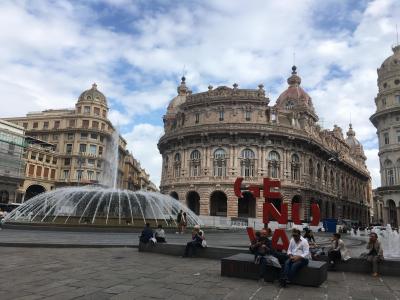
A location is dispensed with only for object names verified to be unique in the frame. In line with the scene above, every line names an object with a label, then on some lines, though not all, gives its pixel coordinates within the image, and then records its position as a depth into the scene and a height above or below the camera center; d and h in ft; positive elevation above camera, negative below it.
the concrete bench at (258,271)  24.95 -3.37
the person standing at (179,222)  70.63 -0.35
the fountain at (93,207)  74.13 +2.20
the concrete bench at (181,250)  36.14 -3.06
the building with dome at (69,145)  203.82 +41.29
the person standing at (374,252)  29.71 -2.15
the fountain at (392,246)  49.21 -2.82
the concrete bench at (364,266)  29.50 -3.34
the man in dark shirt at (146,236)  42.03 -1.88
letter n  33.26 +0.82
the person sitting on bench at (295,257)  25.17 -2.33
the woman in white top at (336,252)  31.35 -2.33
